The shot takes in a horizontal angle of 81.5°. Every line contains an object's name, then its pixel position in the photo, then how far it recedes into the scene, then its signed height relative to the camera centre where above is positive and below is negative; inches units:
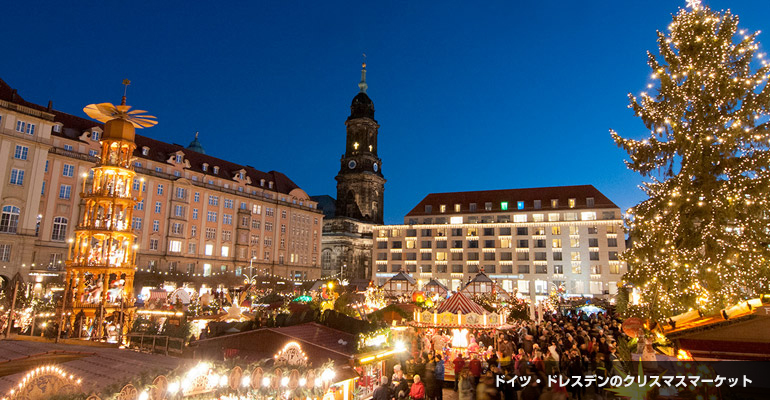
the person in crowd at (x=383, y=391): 419.5 -105.9
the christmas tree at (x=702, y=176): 590.6 +152.5
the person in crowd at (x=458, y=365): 600.1 -114.3
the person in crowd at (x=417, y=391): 444.1 -110.4
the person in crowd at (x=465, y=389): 459.5 -112.1
